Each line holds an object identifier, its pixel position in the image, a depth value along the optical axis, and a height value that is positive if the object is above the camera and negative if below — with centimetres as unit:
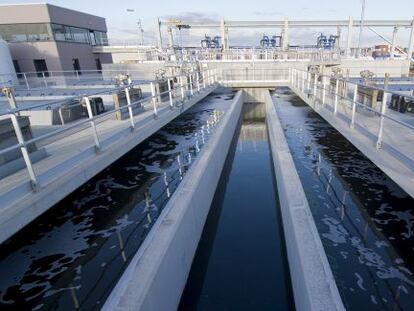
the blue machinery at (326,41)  4769 +136
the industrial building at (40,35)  2792 +350
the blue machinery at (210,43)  5146 +284
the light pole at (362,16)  3662 +372
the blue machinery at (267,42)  5144 +213
